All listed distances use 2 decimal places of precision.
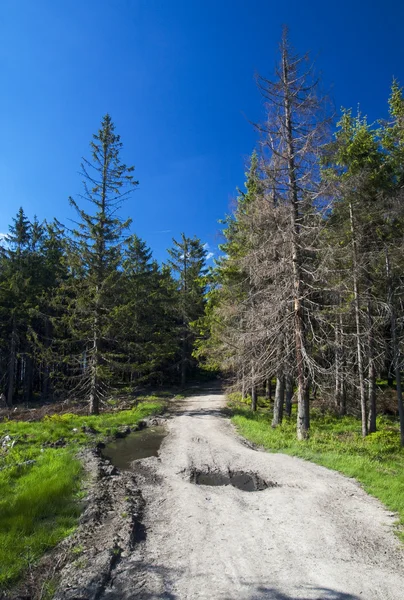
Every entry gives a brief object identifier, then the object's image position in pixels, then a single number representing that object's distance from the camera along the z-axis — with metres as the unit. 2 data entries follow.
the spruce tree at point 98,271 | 18.97
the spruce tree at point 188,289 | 39.12
